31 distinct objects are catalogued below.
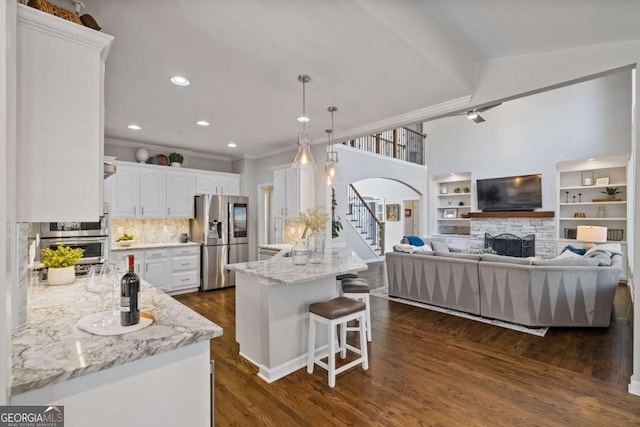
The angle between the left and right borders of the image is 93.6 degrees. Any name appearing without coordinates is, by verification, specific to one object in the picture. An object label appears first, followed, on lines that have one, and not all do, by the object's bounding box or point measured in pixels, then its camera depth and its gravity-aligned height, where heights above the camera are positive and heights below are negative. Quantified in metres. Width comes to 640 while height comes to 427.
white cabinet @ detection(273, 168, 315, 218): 5.26 +0.46
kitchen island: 2.62 -0.84
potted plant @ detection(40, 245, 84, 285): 2.30 -0.36
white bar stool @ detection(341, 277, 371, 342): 3.15 -0.77
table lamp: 5.53 -0.38
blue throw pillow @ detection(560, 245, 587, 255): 5.73 -0.71
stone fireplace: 7.20 -0.31
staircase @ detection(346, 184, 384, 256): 8.72 -0.18
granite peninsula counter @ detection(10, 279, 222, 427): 1.06 -0.59
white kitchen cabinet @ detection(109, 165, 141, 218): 5.05 +0.46
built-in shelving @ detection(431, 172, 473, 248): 8.92 +0.27
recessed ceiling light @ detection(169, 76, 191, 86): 2.92 +1.37
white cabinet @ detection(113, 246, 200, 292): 5.05 -0.84
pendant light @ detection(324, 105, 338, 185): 3.96 +0.63
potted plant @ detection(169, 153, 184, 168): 5.77 +1.15
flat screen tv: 7.43 +0.56
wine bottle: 1.38 -0.37
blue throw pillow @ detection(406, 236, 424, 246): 7.55 -0.64
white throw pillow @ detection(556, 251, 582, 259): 4.98 -0.68
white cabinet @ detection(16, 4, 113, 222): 1.14 +0.41
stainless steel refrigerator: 5.75 -0.32
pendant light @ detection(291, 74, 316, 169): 3.15 +0.66
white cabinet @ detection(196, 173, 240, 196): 6.03 +0.71
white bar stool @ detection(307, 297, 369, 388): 2.49 -0.88
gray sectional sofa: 3.61 -0.93
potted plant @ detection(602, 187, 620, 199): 6.51 +0.48
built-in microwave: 4.03 -0.13
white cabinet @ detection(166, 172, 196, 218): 5.65 +0.46
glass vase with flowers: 3.26 -0.21
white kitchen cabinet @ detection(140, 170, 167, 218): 5.35 +0.47
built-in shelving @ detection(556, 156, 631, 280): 6.49 +0.34
